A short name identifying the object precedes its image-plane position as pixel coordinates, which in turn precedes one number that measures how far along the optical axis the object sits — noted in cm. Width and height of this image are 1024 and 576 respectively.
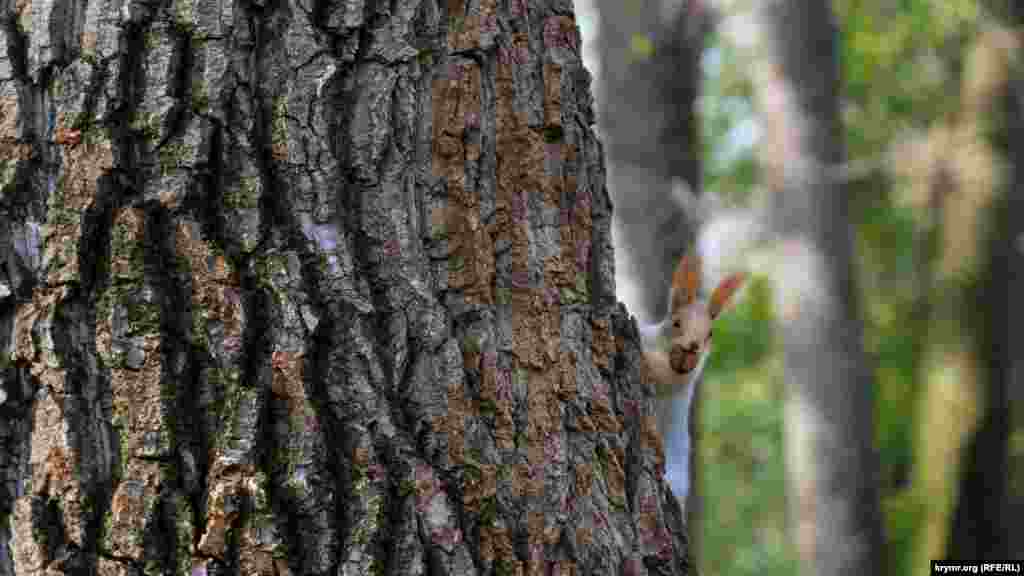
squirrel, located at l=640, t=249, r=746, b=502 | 504
